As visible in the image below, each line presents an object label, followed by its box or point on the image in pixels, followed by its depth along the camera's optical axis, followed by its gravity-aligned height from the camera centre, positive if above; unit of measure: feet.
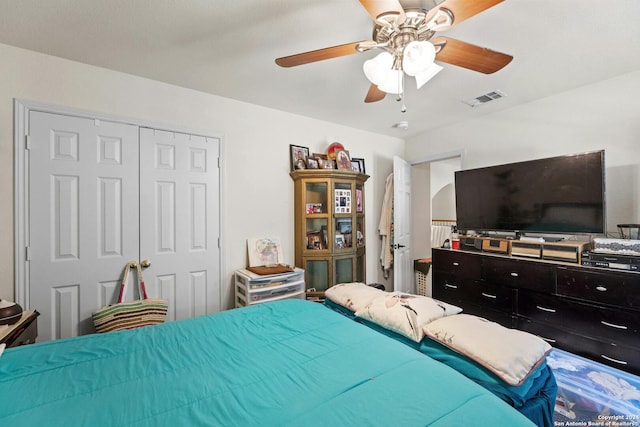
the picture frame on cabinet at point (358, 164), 11.66 +2.21
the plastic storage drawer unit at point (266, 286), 8.16 -2.20
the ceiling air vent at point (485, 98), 8.61 +3.80
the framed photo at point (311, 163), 10.18 +1.97
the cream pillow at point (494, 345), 3.49 -1.85
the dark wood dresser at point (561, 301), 6.35 -2.43
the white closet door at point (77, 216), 6.49 +0.06
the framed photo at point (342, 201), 10.22 +0.55
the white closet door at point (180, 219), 7.73 -0.07
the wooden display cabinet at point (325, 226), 9.98 -0.41
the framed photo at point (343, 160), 10.53 +2.15
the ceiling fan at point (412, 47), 3.80 +2.80
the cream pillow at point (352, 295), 5.69 -1.76
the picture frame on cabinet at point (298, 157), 10.14 +2.20
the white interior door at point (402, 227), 11.88 -0.56
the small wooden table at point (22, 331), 4.81 -2.11
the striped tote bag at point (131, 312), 6.63 -2.38
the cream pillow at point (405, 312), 4.55 -1.76
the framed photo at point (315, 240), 10.18 -0.92
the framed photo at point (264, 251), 9.25 -1.21
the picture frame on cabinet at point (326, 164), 10.32 +1.99
